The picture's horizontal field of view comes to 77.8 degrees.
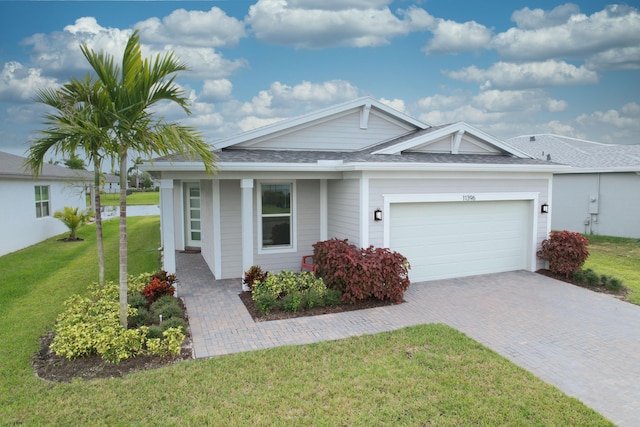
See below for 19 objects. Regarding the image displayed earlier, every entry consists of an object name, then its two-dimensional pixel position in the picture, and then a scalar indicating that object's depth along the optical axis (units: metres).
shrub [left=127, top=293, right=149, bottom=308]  7.33
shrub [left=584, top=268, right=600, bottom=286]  9.48
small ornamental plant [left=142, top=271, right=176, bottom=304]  7.76
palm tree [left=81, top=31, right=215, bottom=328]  5.78
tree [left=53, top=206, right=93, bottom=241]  17.38
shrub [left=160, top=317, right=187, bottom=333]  6.37
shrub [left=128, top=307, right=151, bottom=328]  6.68
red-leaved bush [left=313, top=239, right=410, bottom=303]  7.89
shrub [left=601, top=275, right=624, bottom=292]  9.10
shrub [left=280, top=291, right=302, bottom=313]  7.55
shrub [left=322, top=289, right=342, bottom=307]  7.87
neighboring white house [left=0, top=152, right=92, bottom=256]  14.12
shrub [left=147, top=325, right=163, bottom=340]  6.04
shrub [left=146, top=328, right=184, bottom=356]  5.59
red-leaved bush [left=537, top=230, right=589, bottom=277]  9.98
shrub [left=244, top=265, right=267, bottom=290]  8.53
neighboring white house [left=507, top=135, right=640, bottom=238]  16.62
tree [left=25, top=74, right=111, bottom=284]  5.86
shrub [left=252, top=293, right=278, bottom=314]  7.48
